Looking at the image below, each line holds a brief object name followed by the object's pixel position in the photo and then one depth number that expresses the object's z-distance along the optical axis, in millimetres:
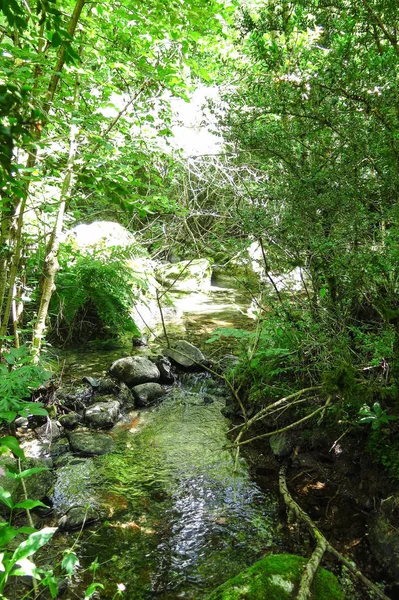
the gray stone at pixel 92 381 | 5953
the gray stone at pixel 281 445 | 4148
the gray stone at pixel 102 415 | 5121
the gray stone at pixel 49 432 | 4588
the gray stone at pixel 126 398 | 5785
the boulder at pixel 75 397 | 5336
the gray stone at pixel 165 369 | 6750
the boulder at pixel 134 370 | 6328
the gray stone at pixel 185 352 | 7055
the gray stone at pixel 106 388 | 5935
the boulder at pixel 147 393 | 5938
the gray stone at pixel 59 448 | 4352
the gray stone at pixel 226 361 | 6516
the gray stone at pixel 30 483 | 3359
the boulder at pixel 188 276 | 14156
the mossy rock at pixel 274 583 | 2033
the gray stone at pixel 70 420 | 4957
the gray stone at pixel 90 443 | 4477
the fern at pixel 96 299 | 6922
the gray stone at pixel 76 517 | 3242
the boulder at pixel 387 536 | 2672
